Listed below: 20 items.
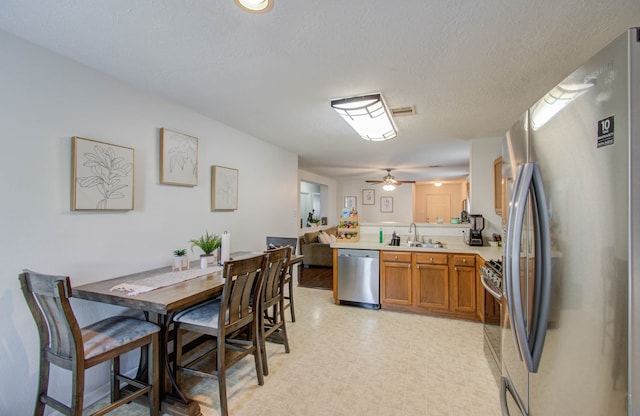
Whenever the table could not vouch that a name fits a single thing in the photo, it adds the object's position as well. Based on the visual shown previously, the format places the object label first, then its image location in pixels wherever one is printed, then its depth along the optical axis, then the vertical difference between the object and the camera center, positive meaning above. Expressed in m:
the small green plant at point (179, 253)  2.43 -0.38
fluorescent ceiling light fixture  2.44 +0.92
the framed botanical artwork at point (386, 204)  9.05 +0.23
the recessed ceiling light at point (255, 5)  1.34 +1.01
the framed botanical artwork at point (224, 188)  3.12 +0.26
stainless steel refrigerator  0.65 -0.09
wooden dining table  1.61 -0.53
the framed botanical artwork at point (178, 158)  2.53 +0.50
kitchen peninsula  3.35 -0.85
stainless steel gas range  2.07 -0.92
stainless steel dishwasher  3.77 -0.92
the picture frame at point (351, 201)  9.21 +0.33
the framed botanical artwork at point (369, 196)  9.15 +0.49
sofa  6.39 -0.96
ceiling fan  6.62 +0.69
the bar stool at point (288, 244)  3.08 -0.40
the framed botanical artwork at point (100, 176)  1.91 +0.25
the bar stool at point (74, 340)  1.40 -0.75
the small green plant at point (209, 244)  2.54 -0.31
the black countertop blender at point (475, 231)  3.74 -0.27
